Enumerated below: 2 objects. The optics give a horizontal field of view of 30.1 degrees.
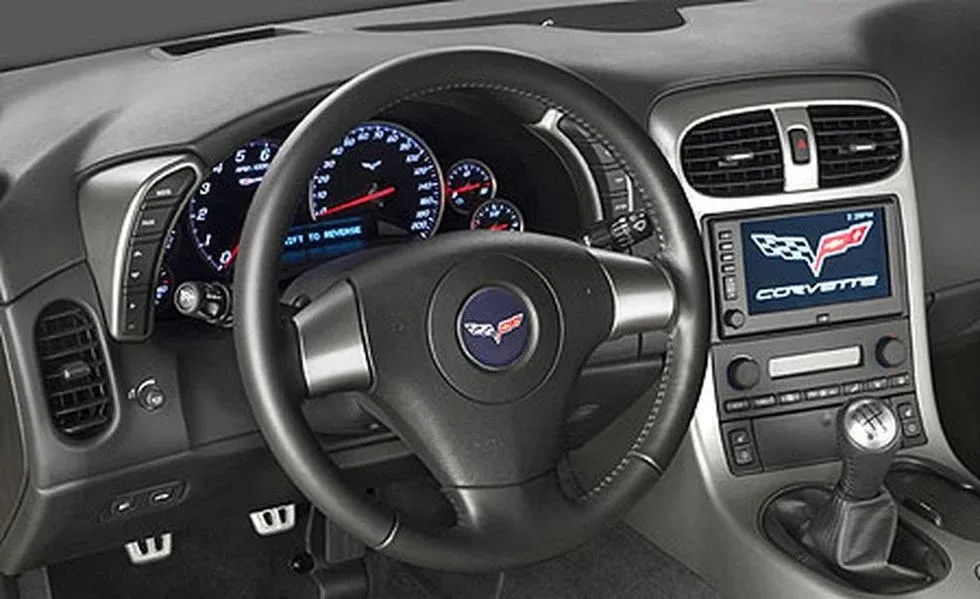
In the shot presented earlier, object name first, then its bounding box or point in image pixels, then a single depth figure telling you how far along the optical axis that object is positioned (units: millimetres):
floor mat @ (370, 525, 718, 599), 2336
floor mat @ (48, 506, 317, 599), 2432
